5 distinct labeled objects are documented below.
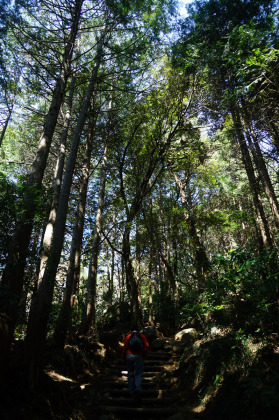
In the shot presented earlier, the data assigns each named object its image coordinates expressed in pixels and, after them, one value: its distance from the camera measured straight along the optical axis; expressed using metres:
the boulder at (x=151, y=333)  10.18
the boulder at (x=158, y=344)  9.56
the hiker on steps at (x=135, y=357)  5.38
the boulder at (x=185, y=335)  8.84
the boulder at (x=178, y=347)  8.58
